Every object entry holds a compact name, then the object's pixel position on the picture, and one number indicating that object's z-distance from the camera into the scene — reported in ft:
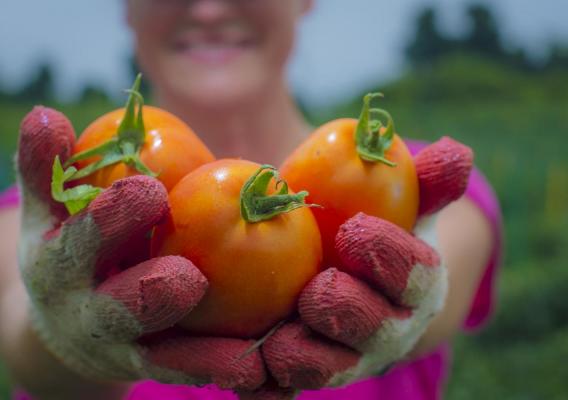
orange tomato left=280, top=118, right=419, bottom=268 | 2.19
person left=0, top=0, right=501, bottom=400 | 3.72
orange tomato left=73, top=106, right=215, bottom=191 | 2.18
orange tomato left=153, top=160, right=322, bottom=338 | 1.99
